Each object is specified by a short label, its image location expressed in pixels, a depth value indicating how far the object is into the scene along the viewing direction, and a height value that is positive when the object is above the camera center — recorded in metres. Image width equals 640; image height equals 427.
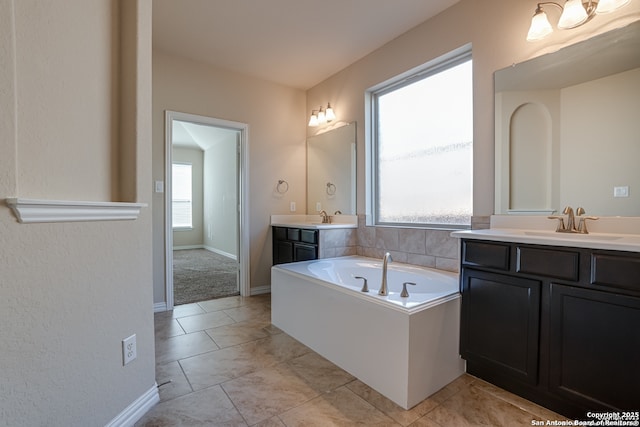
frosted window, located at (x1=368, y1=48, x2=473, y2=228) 2.41 +0.59
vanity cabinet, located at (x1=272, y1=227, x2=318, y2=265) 3.07 -0.38
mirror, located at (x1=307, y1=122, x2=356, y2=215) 3.31 +0.47
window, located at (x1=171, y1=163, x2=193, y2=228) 7.00 +0.35
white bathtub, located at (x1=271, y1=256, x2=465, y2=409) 1.54 -0.71
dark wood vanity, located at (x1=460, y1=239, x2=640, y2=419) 1.25 -0.54
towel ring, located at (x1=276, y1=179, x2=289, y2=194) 3.76 +0.31
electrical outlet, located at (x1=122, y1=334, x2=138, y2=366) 1.36 -0.65
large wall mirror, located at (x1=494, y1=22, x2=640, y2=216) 1.59 +0.49
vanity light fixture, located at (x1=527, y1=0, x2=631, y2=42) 1.56 +1.09
